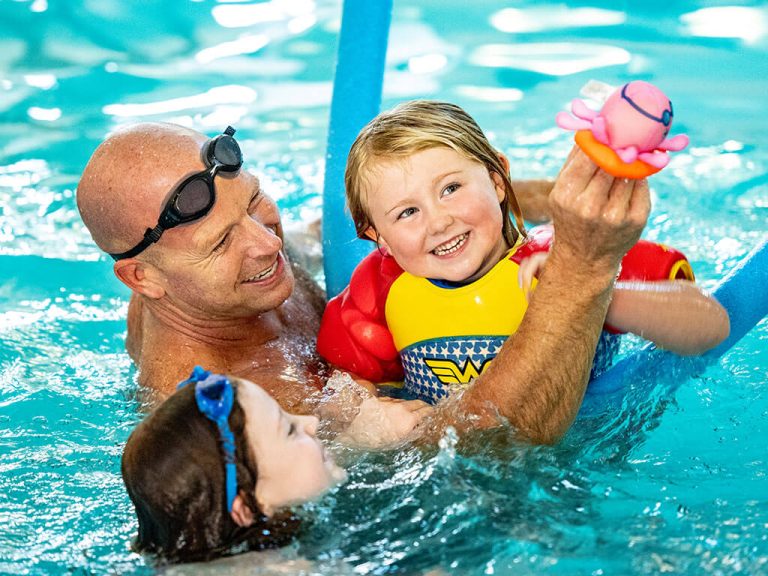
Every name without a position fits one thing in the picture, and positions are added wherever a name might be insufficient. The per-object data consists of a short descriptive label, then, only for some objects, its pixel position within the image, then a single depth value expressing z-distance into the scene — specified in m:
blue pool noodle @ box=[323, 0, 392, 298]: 4.55
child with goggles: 2.50
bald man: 2.85
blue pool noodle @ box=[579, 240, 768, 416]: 3.23
